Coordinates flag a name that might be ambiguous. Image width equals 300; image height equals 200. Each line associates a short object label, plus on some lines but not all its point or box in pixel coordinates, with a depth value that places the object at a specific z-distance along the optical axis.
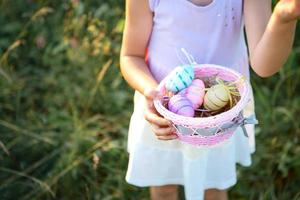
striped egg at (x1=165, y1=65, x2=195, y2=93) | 1.46
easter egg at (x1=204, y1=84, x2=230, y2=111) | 1.46
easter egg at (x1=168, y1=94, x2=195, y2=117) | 1.44
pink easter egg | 1.48
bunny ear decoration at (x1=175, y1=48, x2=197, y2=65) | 1.62
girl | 1.51
